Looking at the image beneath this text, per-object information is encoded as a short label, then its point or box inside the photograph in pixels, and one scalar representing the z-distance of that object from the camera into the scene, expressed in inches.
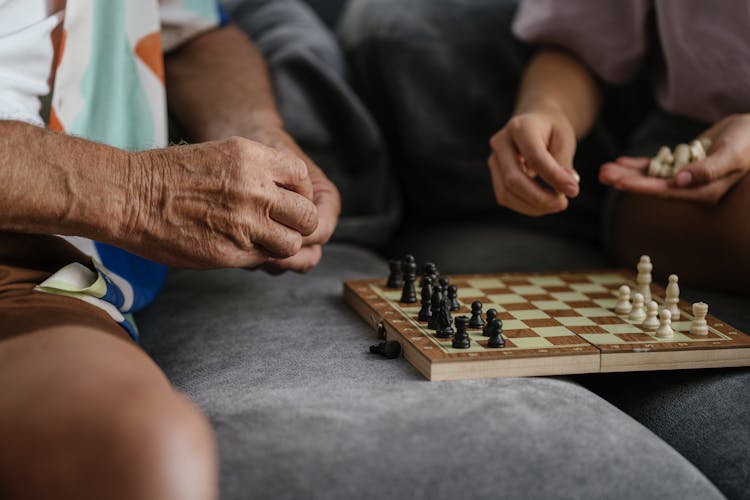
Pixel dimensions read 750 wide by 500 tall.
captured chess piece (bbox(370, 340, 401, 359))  61.5
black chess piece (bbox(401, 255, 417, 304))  65.7
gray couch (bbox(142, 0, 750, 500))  53.6
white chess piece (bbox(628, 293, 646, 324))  63.4
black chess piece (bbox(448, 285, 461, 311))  64.8
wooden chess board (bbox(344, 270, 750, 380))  59.5
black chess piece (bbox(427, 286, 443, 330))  62.1
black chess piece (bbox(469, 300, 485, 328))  62.0
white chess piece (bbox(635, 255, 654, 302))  66.8
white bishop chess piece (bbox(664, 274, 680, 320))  64.5
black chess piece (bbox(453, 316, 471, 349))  59.8
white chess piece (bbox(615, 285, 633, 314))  64.6
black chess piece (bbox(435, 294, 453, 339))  61.0
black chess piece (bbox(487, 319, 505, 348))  60.1
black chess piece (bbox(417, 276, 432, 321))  63.2
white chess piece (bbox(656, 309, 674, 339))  61.5
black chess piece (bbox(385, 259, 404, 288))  68.1
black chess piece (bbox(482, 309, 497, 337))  60.7
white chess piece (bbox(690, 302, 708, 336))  61.9
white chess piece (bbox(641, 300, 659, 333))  62.4
